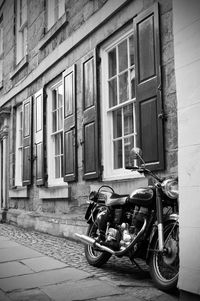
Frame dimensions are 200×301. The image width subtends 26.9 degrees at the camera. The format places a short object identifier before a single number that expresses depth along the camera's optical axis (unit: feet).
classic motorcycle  12.77
